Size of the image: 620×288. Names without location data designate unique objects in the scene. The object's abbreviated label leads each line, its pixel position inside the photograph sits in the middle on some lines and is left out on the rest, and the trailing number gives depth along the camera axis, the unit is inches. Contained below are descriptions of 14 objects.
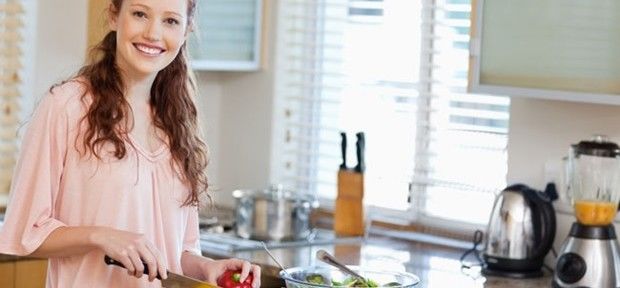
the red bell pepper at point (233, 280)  96.4
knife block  160.2
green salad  119.4
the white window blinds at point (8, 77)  163.8
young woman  90.4
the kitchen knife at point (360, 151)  159.3
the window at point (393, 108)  156.0
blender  127.6
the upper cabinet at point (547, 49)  126.3
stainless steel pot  160.4
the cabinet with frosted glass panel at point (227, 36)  166.6
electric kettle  139.3
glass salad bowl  118.9
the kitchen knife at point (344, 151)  161.5
